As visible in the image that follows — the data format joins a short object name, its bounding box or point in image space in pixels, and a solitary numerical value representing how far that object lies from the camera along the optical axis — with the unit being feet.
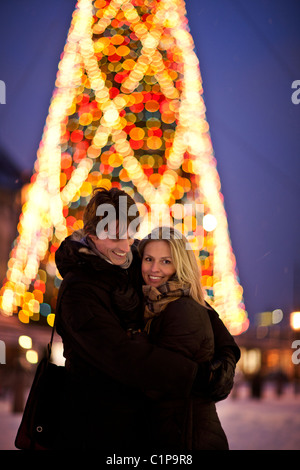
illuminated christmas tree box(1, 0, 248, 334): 24.39
